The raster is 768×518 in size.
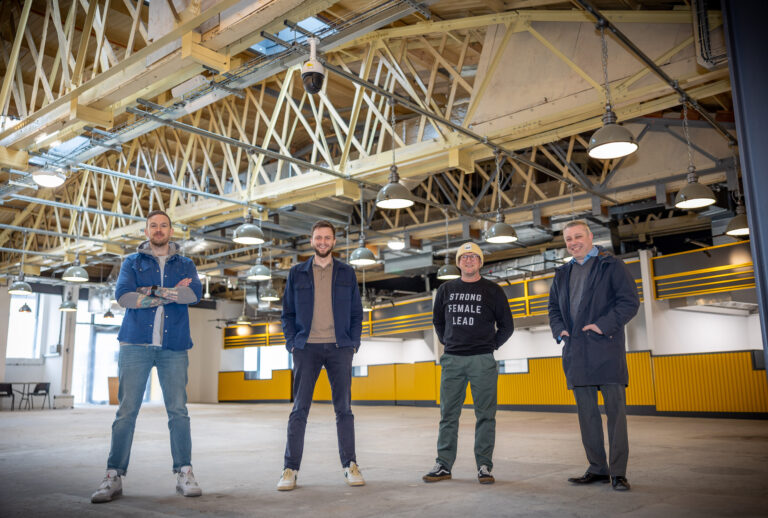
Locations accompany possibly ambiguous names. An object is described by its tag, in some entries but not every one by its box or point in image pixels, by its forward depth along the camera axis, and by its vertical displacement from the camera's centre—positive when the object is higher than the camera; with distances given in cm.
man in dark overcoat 377 +10
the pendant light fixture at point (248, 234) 959 +197
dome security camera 588 +275
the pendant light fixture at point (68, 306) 1769 +158
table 1984 -102
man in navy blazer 395 +14
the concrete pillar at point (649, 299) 1247 +110
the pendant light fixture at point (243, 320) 2131 +132
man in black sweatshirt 414 +3
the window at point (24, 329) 2203 +115
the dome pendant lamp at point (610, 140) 585 +208
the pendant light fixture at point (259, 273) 1187 +167
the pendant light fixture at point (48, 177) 843 +258
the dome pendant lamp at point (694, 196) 782 +203
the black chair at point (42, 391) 1980 -106
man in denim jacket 367 +10
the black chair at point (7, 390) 1909 -94
